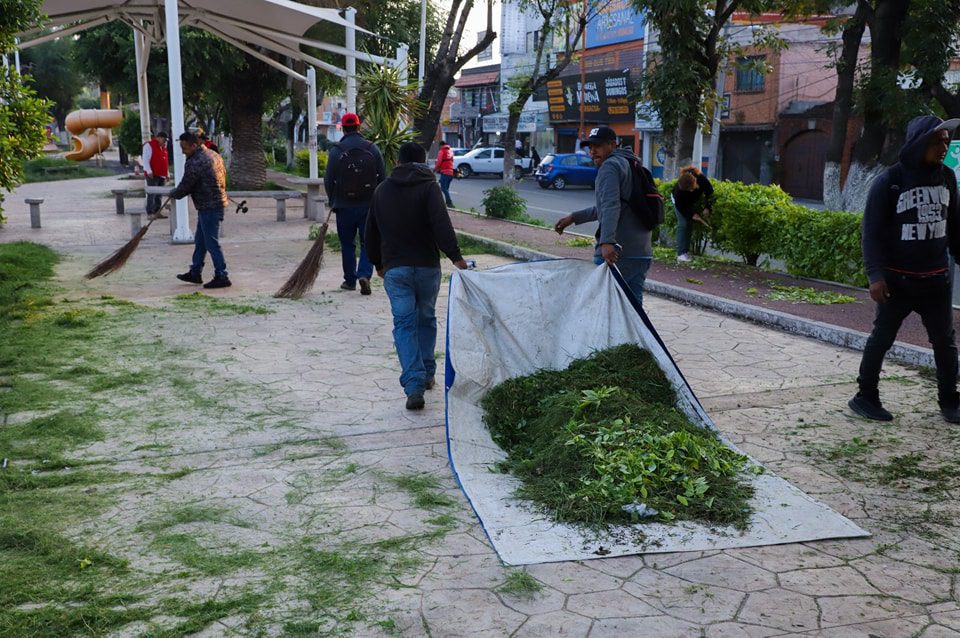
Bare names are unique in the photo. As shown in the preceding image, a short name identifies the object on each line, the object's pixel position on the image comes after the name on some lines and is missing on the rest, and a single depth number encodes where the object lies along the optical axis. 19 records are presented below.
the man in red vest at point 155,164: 17.88
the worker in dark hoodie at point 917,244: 5.67
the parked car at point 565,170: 38.09
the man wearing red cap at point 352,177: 9.69
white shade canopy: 13.41
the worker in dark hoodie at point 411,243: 6.06
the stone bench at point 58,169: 37.44
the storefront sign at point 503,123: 53.50
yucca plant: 15.18
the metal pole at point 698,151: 19.46
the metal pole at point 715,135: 26.32
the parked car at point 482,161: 45.56
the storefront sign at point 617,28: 43.00
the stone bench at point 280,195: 16.97
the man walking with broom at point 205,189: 9.96
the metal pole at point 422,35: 24.23
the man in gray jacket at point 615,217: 6.17
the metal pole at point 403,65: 15.77
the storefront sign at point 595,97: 43.19
